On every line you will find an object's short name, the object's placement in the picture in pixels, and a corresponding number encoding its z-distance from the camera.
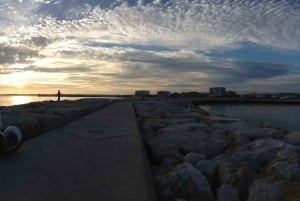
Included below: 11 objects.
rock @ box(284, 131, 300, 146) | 4.27
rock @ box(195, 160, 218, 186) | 2.68
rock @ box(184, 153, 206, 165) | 2.95
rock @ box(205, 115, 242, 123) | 6.63
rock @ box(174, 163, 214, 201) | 2.29
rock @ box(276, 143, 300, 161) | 2.99
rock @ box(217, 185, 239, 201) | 2.22
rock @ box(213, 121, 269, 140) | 4.65
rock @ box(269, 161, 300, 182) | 2.54
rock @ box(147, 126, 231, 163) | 3.52
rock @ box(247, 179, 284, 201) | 2.16
